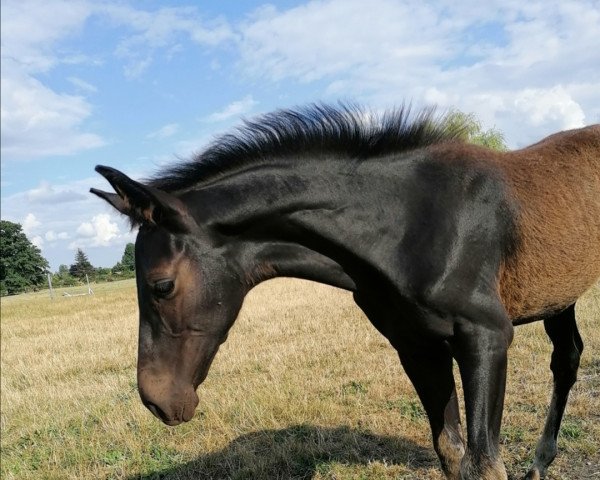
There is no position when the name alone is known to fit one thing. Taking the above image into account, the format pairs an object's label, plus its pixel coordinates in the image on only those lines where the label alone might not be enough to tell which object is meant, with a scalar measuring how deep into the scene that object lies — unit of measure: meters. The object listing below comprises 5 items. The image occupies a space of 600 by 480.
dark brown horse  2.83
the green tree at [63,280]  84.78
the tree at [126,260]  86.25
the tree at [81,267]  99.75
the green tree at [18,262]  82.94
